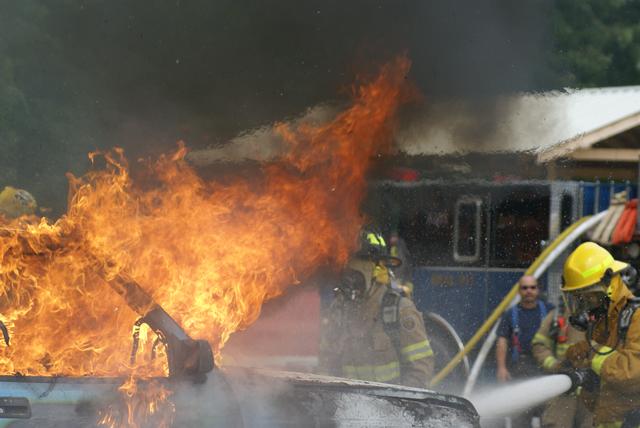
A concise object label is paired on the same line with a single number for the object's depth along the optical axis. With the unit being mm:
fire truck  19579
